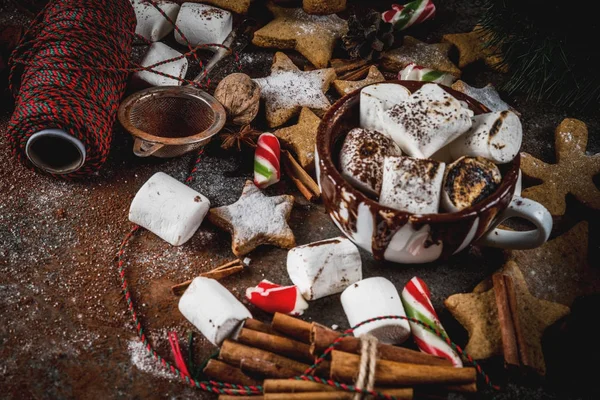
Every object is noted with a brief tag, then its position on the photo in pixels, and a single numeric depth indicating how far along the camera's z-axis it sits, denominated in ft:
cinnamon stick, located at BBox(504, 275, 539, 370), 1.32
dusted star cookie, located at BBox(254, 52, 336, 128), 1.73
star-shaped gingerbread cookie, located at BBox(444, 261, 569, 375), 1.34
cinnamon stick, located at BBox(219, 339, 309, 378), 1.30
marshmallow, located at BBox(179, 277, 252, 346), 1.34
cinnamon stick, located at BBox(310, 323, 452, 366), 1.30
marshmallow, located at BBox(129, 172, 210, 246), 1.48
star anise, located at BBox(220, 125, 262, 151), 1.66
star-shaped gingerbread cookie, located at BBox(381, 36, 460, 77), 1.85
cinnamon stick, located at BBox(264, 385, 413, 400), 1.24
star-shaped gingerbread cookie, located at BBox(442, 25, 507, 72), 1.87
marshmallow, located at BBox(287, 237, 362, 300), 1.40
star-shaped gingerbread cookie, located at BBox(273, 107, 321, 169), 1.62
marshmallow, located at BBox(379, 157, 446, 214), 1.29
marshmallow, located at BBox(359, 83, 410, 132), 1.41
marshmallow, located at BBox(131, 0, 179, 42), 1.91
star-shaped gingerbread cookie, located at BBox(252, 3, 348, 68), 1.87
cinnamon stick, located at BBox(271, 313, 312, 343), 1.33
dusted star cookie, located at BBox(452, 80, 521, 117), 1.77
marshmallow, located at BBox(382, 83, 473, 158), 1.36
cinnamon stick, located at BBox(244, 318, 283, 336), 1.34
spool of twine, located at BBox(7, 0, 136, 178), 1.51
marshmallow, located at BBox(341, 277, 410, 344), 1.33
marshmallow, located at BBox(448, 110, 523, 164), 1.35
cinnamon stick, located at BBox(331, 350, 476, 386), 1.26
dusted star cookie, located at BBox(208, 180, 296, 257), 1.49
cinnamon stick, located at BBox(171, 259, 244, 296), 1.44
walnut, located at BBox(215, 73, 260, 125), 1.68
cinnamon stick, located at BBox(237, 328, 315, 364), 1.32
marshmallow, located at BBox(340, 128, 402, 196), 1.34
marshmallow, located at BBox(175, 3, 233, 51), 1.90
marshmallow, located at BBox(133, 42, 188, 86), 1.77
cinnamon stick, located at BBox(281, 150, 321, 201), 1.59
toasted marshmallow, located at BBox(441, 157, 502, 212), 1.30
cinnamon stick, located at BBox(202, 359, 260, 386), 1.31
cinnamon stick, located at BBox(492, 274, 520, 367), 1.32
